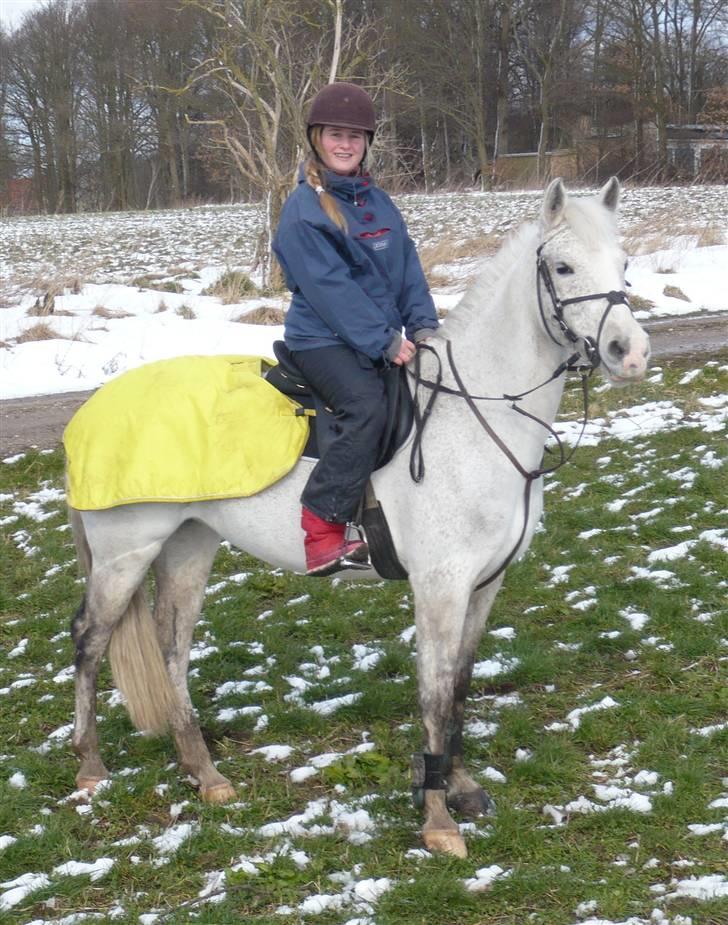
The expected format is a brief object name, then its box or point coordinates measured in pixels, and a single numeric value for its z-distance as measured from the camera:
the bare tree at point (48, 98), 45.47
